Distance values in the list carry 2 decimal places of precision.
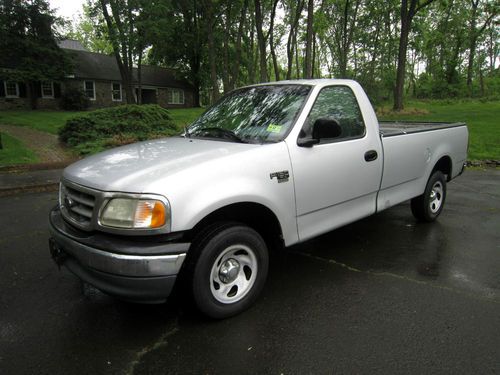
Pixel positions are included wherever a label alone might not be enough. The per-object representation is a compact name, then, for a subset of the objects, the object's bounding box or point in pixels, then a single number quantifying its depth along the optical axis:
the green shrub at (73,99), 30.09
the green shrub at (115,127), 12.16
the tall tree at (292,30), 29.74
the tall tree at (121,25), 23.69
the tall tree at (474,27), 37.43
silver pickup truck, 2.60
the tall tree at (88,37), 55.09
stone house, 30.04
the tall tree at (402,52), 21.25
